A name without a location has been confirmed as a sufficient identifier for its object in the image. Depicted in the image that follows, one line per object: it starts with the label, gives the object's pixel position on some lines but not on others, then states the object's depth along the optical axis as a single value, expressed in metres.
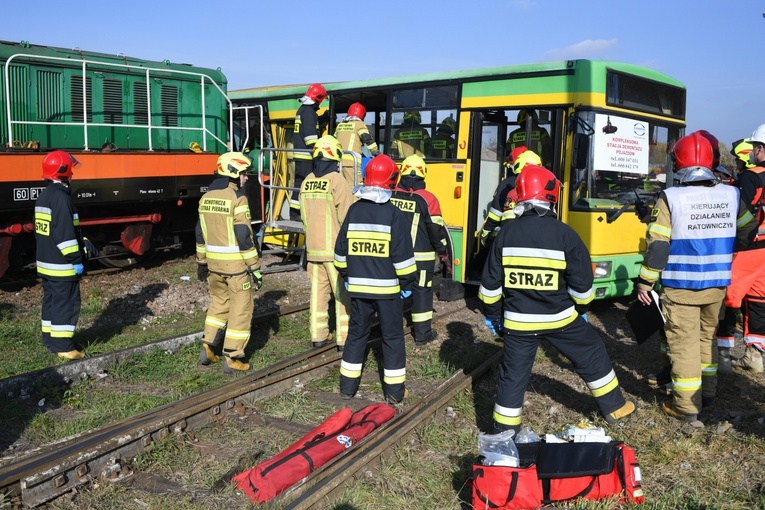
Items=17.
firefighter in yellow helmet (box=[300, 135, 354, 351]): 6.59
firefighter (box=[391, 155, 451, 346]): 7.15
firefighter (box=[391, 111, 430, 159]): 9.12
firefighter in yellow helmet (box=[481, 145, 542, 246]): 7.08
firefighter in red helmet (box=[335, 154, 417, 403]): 5.41
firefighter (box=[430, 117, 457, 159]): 8.78
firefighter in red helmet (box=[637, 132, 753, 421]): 4.92
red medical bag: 3.79
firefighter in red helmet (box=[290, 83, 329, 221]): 8.84
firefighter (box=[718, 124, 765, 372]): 5.61
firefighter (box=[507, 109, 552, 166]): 8.20
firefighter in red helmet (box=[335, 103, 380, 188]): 8.70
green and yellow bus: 7.60
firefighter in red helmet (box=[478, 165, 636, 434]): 4.43
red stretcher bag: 3.95
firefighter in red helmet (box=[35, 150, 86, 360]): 6.37
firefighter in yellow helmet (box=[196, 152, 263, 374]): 6.20
